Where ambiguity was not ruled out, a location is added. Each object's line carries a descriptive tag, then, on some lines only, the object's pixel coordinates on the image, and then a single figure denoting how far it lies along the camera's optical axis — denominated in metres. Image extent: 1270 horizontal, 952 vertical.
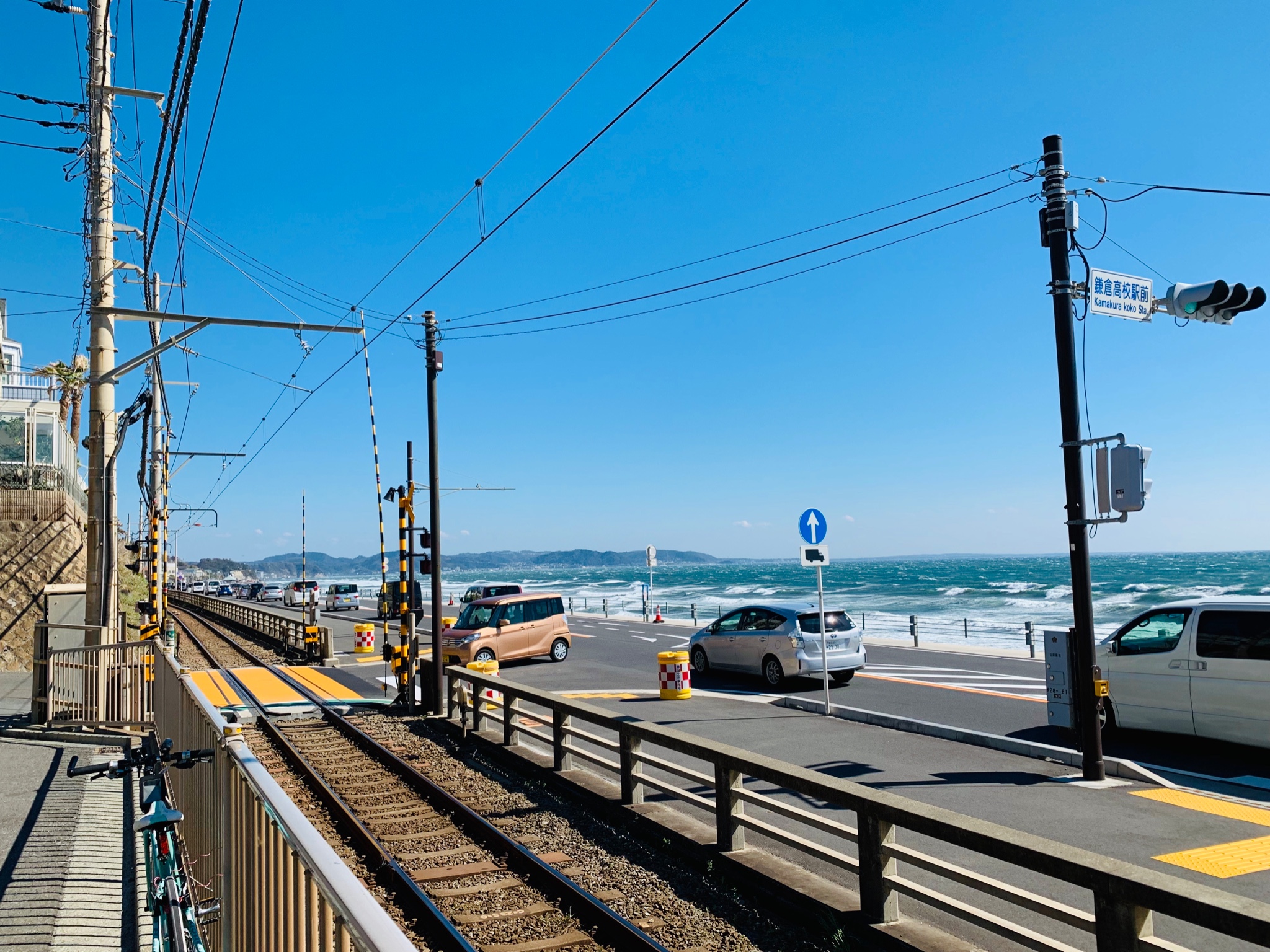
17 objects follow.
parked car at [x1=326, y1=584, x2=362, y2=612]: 59.94
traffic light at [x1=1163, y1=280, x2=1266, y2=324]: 9.11
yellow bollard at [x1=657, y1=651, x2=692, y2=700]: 16.23
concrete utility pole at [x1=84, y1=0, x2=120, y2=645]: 13.79
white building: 25.47
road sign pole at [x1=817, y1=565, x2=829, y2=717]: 13.12
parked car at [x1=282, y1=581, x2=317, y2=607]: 64.06
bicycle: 4.52
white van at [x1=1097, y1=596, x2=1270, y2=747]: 10.12
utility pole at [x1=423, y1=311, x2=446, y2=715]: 15.56
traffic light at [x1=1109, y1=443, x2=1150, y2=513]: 9.38
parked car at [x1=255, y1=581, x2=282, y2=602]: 78.65
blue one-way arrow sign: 14.41
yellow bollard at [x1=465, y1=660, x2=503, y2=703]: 14.88
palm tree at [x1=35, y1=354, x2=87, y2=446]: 45.13
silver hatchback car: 17.41
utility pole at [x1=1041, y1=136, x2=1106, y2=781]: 9.53
